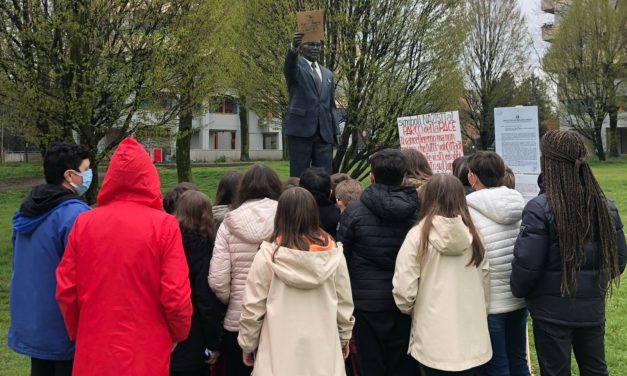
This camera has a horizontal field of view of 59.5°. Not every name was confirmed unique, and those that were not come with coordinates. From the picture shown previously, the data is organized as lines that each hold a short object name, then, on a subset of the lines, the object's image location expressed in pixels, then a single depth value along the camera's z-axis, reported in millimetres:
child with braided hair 3205
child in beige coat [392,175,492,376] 3393
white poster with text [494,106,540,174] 5727
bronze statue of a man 6008
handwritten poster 6430
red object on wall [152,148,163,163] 35625
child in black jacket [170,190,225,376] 3545
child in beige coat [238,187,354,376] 3002
